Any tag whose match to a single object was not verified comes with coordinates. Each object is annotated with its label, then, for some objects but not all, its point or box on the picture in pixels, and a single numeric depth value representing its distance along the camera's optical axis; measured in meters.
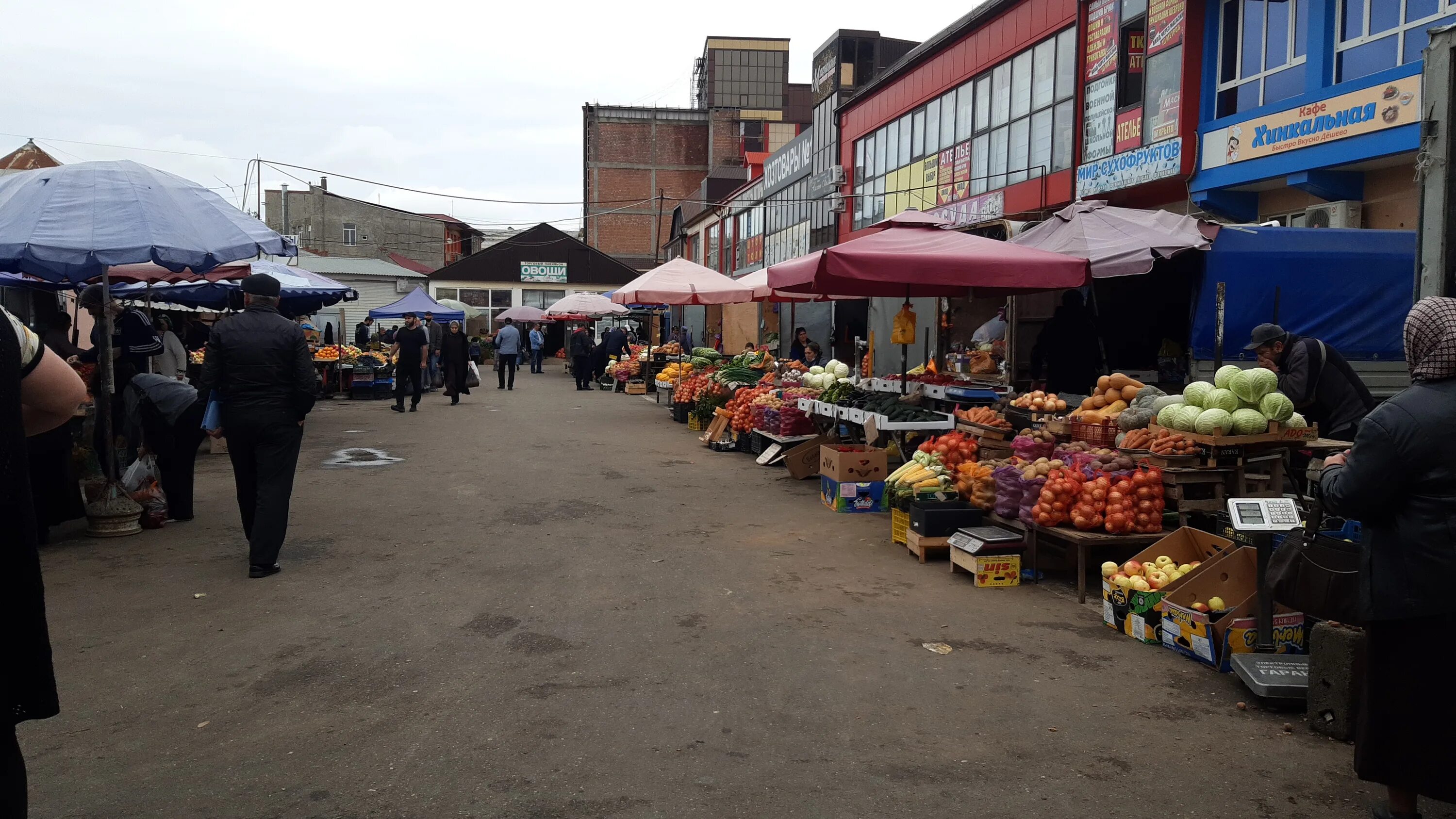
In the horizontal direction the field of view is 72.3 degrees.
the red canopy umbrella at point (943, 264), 9.05
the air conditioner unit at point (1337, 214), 13.55
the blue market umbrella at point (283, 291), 16.06
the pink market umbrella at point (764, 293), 16.41
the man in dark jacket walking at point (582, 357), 29.83
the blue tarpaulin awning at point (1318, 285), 10.70
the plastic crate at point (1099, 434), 8.30
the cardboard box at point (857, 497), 10.02
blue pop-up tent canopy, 27.89
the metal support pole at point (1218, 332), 10.57
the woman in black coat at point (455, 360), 22.44
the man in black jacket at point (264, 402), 7.12
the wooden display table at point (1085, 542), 6.72
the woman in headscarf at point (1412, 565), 3.33
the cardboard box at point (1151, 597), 5.77
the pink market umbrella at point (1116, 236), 9.88
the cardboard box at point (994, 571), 7.14
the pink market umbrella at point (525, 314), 39.06
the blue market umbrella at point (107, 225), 7.95
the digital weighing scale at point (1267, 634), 4.59
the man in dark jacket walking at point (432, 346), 28.08
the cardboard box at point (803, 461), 12.26
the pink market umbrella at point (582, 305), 27.62
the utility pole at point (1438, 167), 4.95
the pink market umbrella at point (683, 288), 17.86
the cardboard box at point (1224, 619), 5.18
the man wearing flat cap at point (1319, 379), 7.99
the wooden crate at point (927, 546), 7.80
